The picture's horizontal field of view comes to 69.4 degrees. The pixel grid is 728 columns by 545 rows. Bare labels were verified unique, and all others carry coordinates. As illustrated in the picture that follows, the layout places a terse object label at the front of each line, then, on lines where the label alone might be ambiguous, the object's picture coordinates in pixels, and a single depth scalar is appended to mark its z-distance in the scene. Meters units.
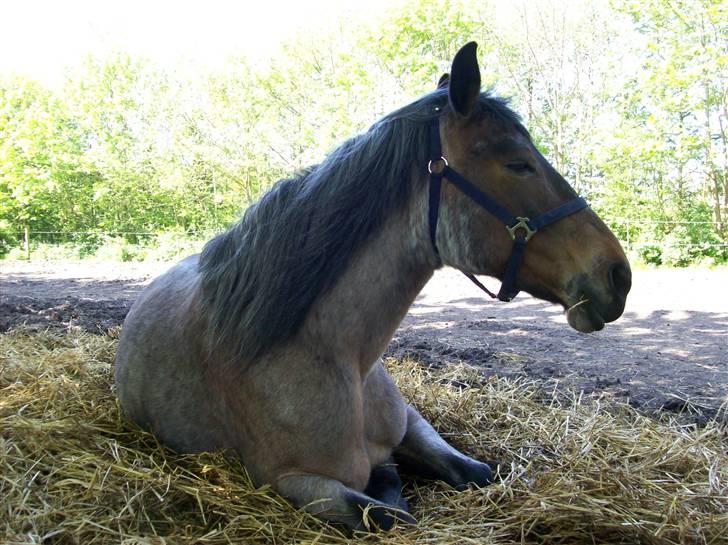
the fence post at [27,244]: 18.14
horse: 1.82
